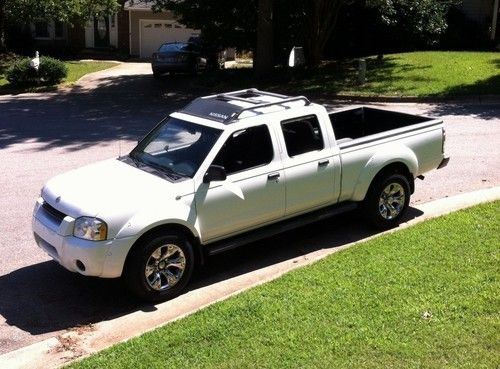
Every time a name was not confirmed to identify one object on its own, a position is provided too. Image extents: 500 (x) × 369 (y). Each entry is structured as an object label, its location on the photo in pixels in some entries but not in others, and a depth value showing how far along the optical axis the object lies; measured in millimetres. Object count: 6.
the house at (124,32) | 39844
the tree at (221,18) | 23828
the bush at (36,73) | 25016
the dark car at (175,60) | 27641
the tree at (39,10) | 29469
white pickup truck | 6438
